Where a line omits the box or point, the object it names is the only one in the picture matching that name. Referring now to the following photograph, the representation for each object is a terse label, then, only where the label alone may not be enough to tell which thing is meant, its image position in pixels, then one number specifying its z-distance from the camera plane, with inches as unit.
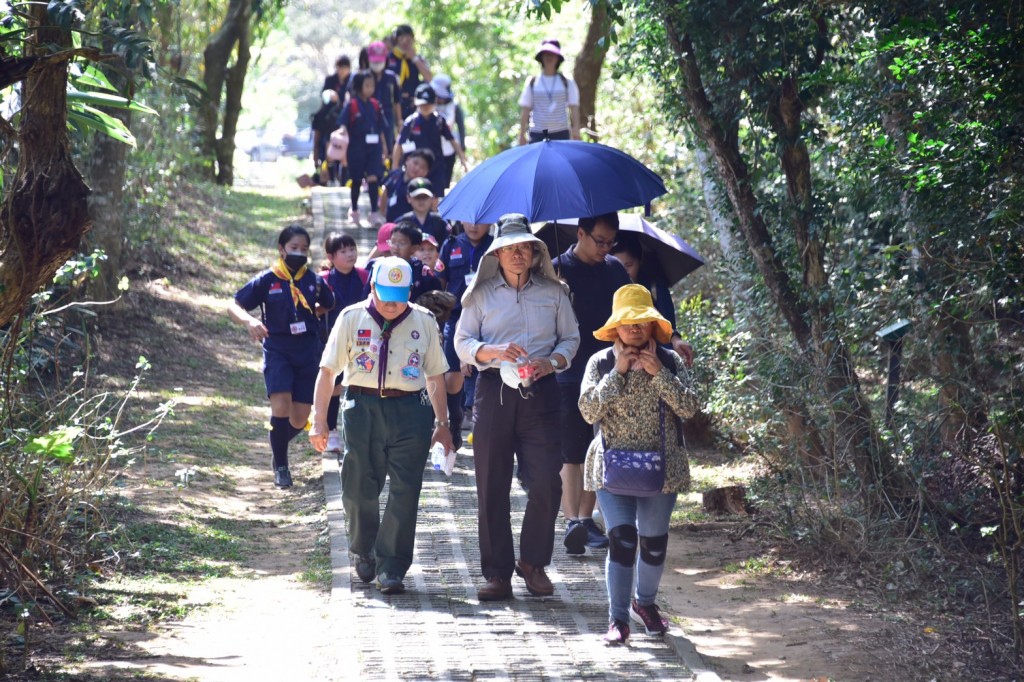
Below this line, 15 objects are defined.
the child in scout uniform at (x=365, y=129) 1248.8
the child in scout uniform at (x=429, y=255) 780.6
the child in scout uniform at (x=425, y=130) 1103.0
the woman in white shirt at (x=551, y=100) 1074.1
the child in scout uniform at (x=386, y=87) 1283.2
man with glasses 589.0
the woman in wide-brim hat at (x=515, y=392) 536.4
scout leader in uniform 538.0
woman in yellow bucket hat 490.6
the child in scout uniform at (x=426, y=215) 865.5
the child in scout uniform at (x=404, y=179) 970.1
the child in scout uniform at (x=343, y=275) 753.6
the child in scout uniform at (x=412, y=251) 746.8
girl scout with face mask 721.6
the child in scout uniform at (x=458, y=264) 765.9
